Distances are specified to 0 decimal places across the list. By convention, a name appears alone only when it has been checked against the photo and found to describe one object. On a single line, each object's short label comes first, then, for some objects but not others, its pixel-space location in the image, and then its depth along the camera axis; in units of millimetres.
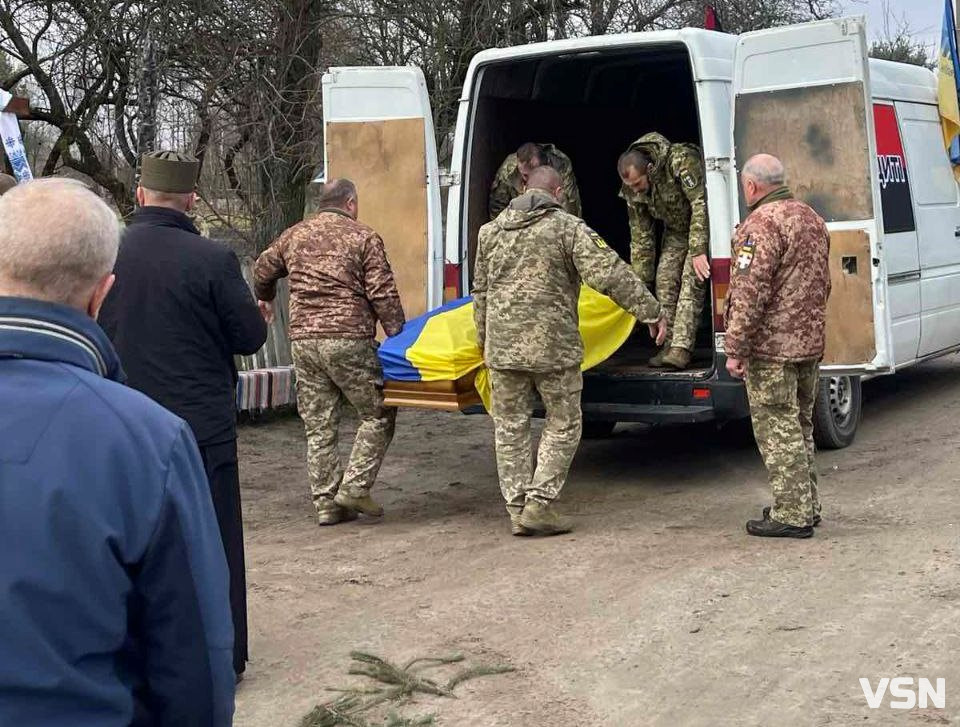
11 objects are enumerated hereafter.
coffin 6836
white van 6754
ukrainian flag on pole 9164
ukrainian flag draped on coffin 6812
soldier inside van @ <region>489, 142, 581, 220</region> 7723
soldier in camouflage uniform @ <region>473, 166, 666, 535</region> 6438
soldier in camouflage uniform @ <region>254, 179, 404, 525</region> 6750
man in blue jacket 1874
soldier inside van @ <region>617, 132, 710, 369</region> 7441
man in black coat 4527
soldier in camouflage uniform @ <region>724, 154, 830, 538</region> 6074
